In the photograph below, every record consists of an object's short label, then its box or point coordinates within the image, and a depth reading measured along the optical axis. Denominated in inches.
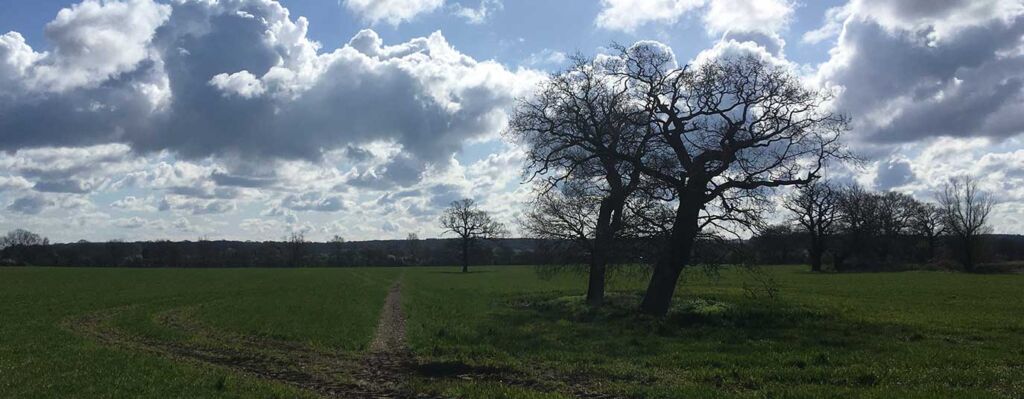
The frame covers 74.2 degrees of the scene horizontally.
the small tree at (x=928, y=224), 3767.2
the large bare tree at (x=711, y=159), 909.8
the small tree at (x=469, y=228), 4234.7
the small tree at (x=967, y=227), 3171.8
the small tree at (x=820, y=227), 3105.3
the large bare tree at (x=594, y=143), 994.1
